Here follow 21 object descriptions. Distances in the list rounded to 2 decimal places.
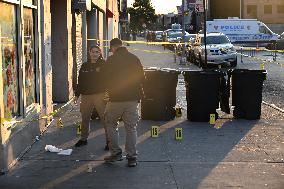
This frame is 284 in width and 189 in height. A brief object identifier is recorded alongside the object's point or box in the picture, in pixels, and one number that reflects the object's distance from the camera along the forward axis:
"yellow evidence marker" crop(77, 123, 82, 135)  10.38
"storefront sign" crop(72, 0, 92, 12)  15.10
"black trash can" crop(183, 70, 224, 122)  11.68
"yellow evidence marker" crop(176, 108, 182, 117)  12.44
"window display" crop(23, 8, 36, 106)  9.53
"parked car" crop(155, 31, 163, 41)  66.18
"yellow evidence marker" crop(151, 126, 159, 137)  10.06
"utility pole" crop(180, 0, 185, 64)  31.91
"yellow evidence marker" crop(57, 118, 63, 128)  10.94
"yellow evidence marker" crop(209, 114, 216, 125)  11.52
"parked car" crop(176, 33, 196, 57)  32.74
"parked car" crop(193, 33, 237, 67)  27.97
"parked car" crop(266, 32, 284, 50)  42.39
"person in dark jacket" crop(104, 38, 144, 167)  7.93
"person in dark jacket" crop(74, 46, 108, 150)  9.07
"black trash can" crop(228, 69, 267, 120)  11.88
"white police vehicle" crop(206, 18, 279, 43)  42.72
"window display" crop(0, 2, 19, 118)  7.96
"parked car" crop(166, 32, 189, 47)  50.24
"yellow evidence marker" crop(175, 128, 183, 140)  9.79
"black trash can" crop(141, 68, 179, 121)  11.91
